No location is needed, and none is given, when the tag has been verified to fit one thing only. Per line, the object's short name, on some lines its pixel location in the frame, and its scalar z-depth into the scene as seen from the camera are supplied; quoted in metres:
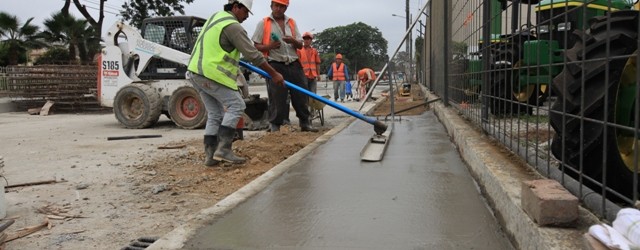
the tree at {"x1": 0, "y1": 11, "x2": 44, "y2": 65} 32.72
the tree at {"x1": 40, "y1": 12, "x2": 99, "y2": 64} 31.25
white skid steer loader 8.98
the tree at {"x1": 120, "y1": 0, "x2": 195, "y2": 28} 31.93
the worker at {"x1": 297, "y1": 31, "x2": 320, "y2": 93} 9.55
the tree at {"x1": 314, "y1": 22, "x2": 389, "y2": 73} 103.75
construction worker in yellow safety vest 4.76
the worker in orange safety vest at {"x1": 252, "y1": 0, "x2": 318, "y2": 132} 6.88
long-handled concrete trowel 4.65
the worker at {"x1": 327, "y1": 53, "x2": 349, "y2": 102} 17.44
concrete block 2.04
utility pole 19.55
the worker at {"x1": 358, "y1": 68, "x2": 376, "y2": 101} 19.27
